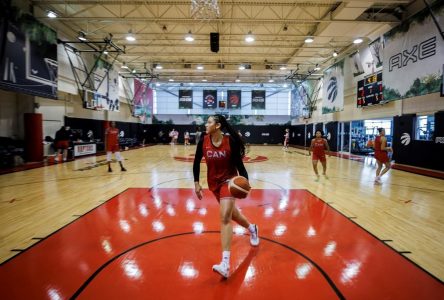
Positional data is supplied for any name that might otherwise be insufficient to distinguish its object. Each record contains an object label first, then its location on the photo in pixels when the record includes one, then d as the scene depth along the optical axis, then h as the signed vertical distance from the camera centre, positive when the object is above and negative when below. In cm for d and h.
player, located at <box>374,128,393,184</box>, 786 -52
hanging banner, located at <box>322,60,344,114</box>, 1878 +308
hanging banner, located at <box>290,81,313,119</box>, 2537 +323
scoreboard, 1427 +229
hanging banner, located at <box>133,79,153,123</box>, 2514 +300
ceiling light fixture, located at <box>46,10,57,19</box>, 1144 +478
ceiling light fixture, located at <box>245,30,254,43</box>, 1399 +476
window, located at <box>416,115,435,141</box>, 1126 +25
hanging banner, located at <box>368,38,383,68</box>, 1401 +419
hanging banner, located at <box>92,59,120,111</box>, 1723 +296
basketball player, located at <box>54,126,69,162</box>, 1270 -39
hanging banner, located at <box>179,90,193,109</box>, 2669 +314
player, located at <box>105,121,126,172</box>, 944 -28
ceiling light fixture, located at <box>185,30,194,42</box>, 1408 +478
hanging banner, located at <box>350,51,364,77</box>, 1636 +410
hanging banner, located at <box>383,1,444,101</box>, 1020 +307
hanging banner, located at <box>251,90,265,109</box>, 2658 +314
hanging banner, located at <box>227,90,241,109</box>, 2795 +318
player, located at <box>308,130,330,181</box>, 889 -49
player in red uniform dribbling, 302 -29
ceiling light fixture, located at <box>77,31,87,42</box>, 1331 +454
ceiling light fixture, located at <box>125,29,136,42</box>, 1424 +490
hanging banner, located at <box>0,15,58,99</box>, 955 +282
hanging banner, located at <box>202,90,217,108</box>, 2747 +324
